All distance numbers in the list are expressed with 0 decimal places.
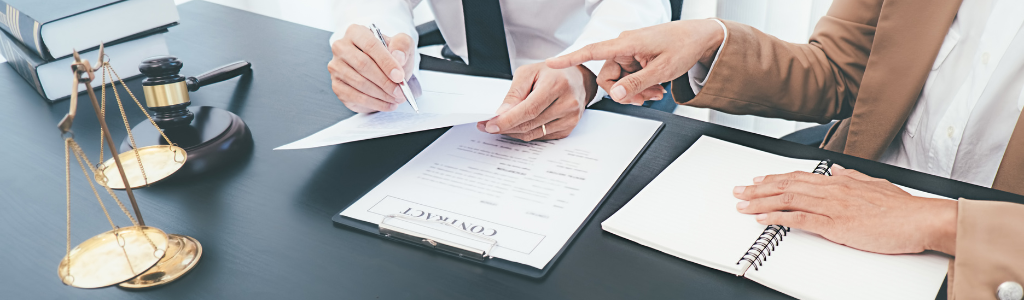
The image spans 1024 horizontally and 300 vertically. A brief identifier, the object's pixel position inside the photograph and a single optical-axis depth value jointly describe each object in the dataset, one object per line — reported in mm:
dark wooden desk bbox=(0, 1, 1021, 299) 650
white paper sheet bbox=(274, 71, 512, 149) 900
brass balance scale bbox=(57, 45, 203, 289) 588
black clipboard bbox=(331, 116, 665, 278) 665
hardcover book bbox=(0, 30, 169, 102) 1150
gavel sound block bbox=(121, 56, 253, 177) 895
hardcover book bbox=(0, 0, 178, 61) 1105
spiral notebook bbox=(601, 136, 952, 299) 615
